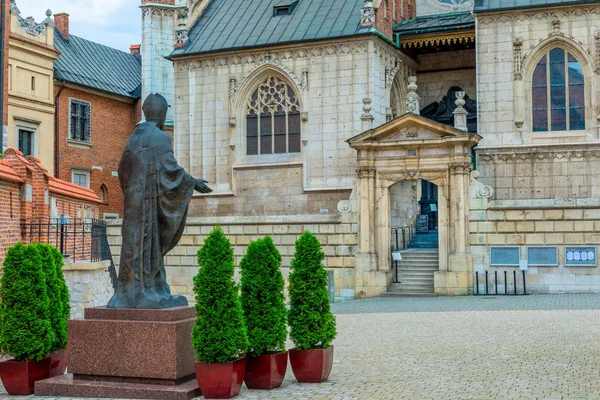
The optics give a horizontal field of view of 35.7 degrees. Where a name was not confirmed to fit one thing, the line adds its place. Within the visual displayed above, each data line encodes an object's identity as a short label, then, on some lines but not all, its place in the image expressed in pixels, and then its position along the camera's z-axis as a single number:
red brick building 42.69
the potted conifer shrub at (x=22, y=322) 11.11
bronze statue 11.12
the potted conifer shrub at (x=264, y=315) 11.25
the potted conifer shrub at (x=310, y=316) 11.73
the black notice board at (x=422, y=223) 35.12
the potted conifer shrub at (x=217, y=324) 10.33
